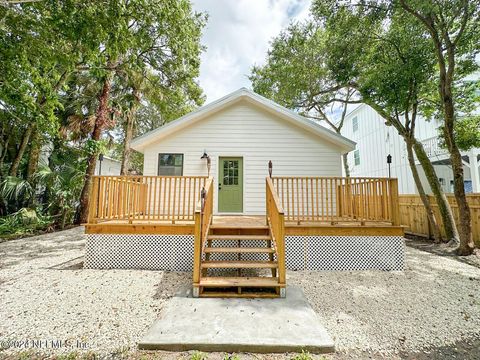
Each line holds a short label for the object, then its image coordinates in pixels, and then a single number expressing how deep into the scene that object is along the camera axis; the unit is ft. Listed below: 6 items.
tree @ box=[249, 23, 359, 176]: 35.19
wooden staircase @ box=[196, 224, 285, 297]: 11.66
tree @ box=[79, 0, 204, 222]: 19.81
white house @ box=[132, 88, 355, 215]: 24.32
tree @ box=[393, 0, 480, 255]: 18.78
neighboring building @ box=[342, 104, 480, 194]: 40.24
